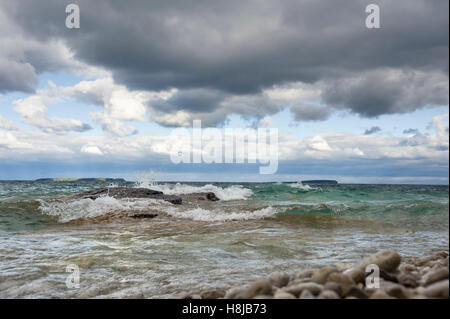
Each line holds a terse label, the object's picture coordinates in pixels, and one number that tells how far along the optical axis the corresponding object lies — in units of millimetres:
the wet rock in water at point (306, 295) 2869
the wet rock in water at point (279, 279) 3508
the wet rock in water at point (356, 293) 2873
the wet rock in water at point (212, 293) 3699
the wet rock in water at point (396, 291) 2812
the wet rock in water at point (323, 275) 3255
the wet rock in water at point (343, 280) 2982
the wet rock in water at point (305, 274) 3838
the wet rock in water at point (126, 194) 16031
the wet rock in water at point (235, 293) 3228
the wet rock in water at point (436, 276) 2885
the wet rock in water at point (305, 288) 2965
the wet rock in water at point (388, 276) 3250
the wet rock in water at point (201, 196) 21562
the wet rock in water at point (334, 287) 2955
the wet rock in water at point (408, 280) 3094
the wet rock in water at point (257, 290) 3139
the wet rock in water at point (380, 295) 2795
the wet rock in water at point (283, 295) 2885
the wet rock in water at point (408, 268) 4051
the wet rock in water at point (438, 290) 2594
